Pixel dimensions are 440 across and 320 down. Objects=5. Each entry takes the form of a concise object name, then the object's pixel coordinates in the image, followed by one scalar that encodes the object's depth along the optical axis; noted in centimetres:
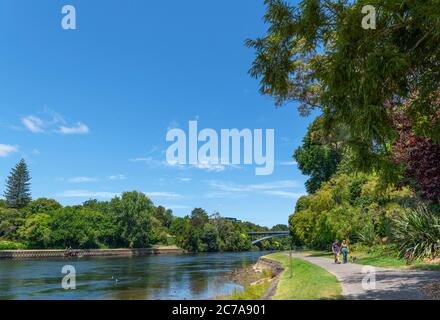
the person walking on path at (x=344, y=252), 2348
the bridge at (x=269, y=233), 13488
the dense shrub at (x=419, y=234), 1983
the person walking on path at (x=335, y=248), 2445
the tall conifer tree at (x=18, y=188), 11288
